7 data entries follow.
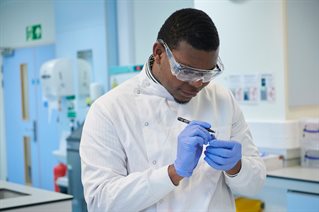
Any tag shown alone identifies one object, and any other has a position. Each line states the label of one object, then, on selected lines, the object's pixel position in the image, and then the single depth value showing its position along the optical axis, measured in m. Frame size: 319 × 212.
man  1.20
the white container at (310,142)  2.80
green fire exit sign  5.43
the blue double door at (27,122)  5.45
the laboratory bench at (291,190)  2.40
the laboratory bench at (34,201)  2.24
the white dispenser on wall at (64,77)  4.64
